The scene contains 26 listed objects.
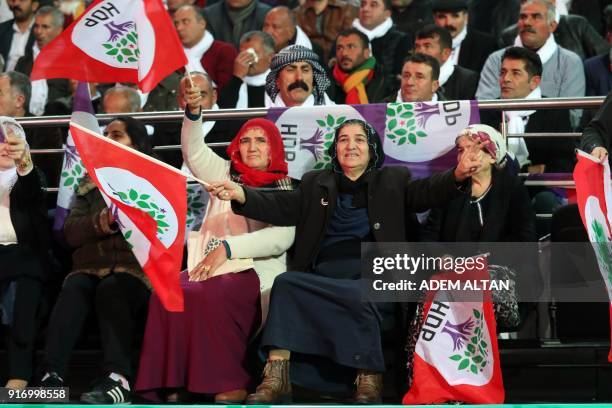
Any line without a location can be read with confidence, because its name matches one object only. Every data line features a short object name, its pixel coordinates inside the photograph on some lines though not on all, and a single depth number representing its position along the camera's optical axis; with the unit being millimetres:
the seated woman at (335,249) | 12187
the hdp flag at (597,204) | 11766
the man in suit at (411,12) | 20109
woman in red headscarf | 12375
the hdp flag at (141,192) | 12258
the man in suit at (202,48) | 18625
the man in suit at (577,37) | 18625
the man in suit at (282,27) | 18941
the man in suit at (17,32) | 21172
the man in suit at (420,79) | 15805
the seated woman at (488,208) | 12984
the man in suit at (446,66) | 17172
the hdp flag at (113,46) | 13109
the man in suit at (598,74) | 17187
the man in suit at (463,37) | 18547
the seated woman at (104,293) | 12758
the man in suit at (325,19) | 20031
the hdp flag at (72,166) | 14234
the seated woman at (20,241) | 13437
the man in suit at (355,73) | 17625
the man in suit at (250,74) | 17469
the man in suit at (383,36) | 18828
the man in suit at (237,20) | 20047
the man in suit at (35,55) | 19406
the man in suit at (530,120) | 15125
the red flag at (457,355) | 11867
